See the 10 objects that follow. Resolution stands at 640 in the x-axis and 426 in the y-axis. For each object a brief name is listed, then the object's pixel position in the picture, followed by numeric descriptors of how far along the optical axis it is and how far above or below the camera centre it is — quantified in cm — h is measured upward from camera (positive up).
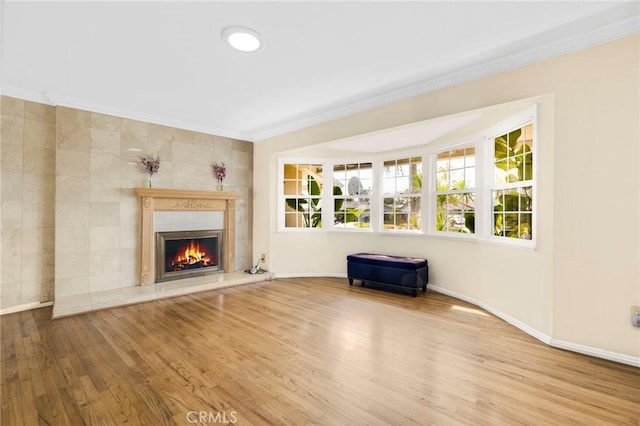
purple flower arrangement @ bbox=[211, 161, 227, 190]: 532 +74
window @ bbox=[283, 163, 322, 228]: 574 +32
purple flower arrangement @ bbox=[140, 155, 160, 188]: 456 +73
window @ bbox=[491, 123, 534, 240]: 321 +35
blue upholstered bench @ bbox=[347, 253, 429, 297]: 440 -87
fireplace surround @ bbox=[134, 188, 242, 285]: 454 +9
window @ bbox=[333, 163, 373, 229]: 556 +36
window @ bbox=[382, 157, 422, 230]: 500 +36
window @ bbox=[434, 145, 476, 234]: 423 +37
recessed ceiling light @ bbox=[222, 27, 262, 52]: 251 +151
